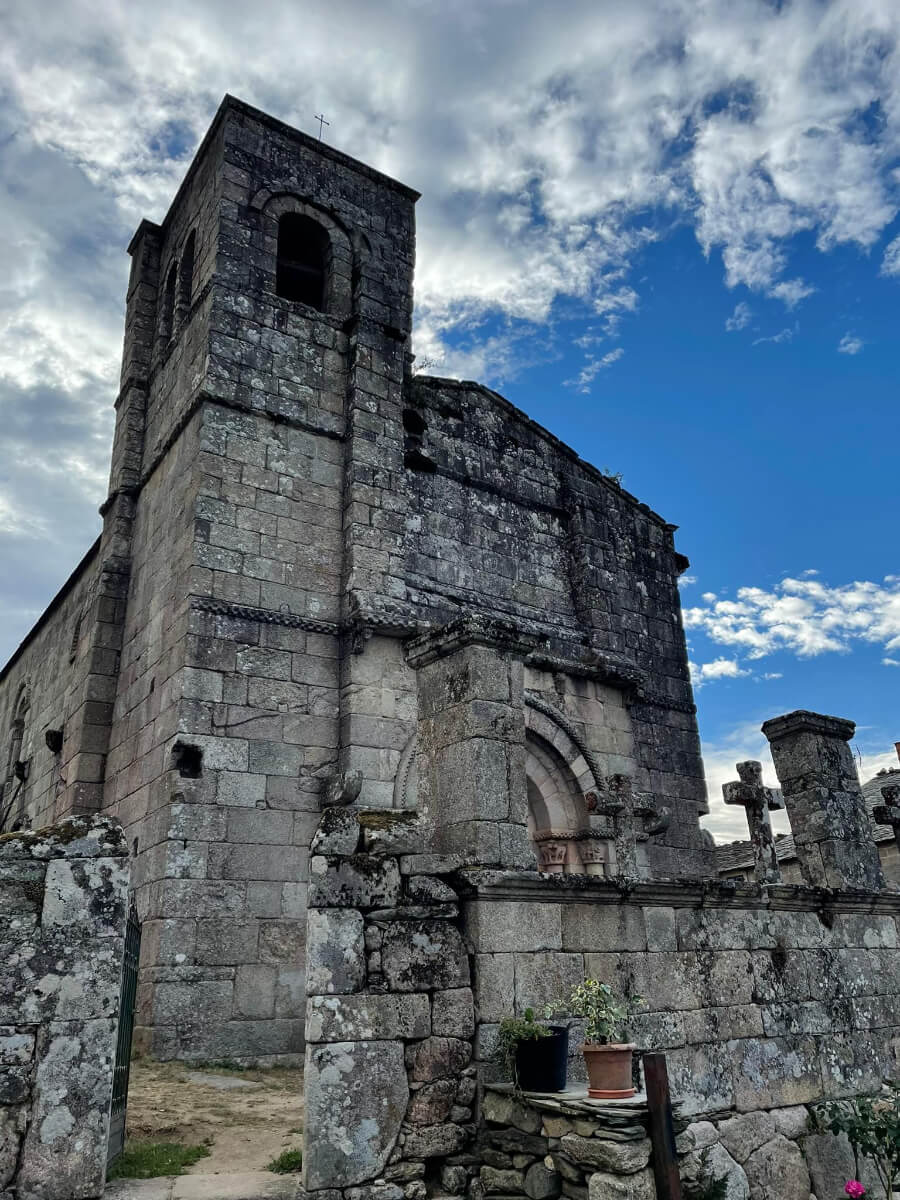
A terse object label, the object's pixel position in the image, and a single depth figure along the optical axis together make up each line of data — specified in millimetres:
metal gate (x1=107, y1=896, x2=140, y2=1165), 4398
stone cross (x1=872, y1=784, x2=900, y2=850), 7992
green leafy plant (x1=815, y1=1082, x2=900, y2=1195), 5230
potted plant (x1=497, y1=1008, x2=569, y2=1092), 4371
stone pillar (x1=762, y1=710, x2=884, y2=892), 7266
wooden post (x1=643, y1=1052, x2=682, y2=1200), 3916
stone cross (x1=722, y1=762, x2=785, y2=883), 7070
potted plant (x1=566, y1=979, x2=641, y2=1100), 4234
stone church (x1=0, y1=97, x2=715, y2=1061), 8375
